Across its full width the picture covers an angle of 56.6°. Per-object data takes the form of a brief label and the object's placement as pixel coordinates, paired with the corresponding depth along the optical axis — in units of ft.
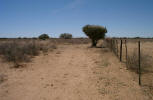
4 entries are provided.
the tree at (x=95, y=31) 88.48
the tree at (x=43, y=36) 201.06
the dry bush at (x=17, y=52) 38.59
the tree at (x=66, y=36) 281.89
